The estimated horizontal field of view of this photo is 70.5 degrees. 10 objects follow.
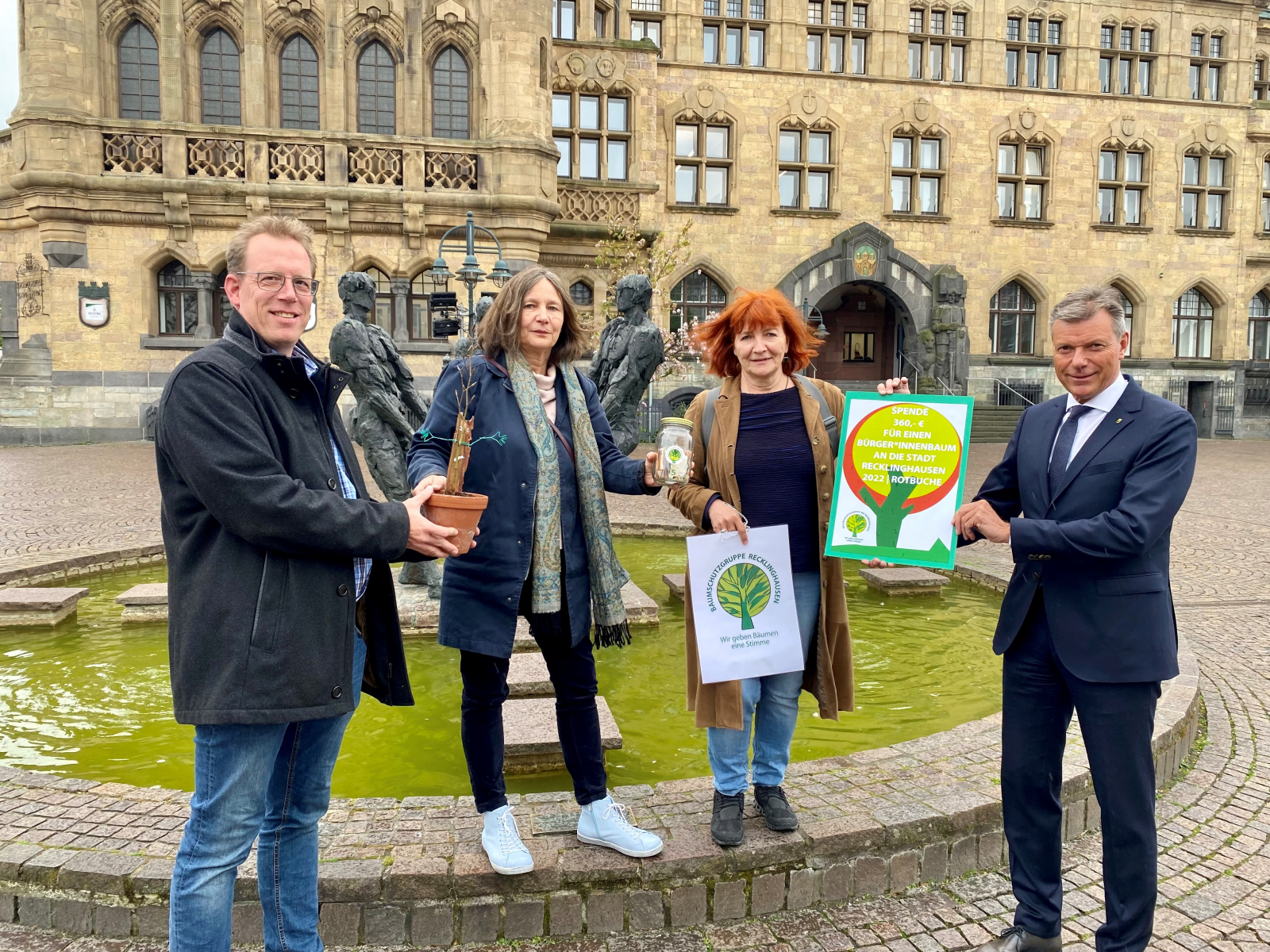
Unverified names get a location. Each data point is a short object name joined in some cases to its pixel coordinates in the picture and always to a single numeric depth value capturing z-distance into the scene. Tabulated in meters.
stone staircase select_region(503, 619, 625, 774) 4.16
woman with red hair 3.23
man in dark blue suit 2.54
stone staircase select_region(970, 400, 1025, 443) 23.98
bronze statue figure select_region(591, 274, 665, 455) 6.74
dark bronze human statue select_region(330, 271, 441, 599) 6.46
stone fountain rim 2.91
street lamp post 13.16
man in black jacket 2.09
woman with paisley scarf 2.92
